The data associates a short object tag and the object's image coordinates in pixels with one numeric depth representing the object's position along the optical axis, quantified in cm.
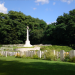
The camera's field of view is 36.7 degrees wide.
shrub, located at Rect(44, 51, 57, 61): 988
